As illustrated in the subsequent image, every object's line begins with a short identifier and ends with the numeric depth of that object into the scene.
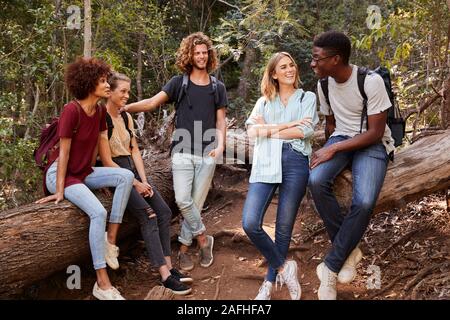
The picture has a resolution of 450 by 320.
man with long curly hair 4.80
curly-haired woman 4.02
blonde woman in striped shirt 4.03
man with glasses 3.81
